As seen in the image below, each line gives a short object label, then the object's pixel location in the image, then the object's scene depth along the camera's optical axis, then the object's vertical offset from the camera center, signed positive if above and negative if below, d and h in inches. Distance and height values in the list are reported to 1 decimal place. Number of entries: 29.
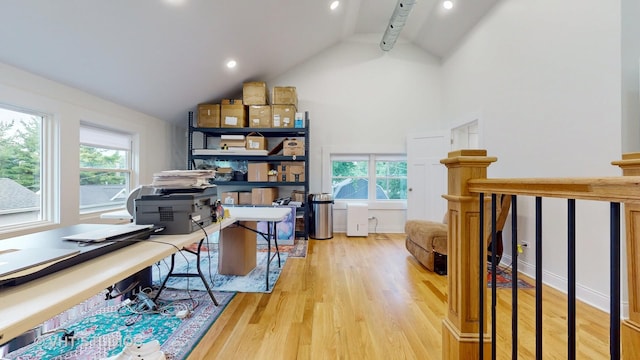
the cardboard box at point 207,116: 175.5 +40.7
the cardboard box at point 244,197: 180.9 -12.3
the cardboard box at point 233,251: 111.0 -30.1
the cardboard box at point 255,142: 175.6 +23.8
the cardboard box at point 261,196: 175.8 -11.3
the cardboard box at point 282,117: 176.1 +40.2
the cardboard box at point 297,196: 186.2 -12.3
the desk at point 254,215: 87.6 -13.1
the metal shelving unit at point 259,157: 176.1 +14.2
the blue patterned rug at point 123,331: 62.2 -39.8
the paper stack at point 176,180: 71.9 -0.4
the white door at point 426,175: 172.2 +2.5
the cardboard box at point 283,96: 177.9 +54.5
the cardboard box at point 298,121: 177.9 +38.0
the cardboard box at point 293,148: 178.1 +20.2
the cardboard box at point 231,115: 175.9 +41.5
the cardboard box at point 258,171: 177.6 +5.1
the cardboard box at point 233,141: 176.6 +24.6
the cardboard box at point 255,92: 177.8 +57.0
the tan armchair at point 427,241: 116.2 -27.7
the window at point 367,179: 203.2 -0.2
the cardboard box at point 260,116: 176.7 +41.0
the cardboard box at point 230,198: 178.1 -12.8
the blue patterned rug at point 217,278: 99.2 -39.8
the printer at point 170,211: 63.9 -7.9
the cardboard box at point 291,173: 179.0 +3.8
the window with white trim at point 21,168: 94.9 +4.0
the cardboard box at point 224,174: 179.9 +3.1
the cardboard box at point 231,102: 177.5 +50.9
